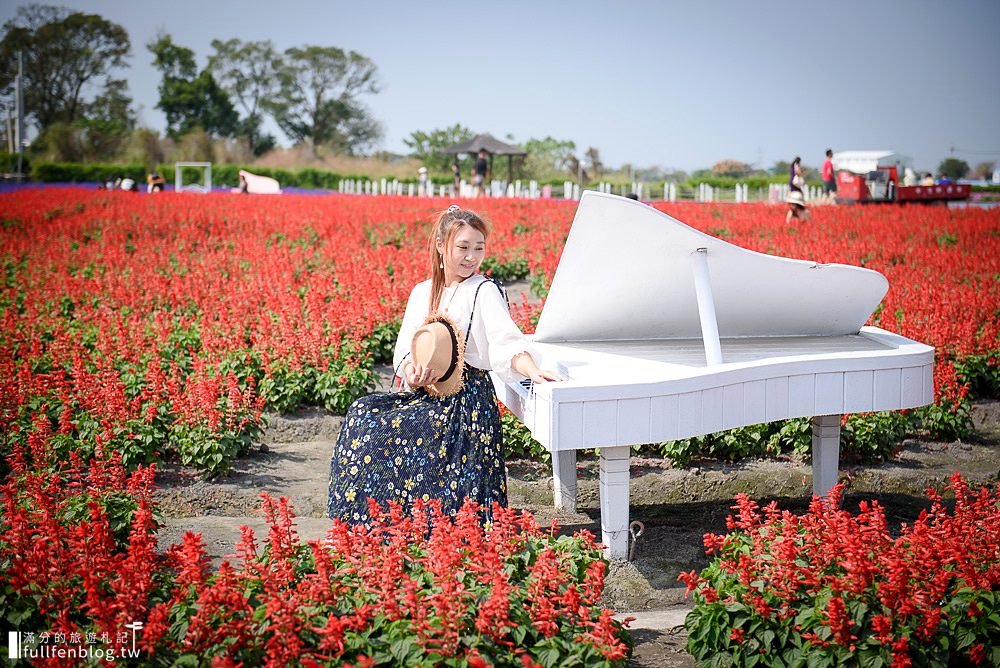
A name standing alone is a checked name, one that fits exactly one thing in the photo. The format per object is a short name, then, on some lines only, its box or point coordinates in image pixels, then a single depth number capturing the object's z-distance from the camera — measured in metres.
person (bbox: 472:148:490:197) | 28.36
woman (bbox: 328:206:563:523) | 3.86
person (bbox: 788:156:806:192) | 17.81
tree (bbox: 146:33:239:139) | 65.69
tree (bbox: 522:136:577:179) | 60.03
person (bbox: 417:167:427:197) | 37.91
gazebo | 39.06
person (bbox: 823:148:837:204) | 22.92
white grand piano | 3.71
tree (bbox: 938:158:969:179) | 80.69
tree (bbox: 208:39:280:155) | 69.06
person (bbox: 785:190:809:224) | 16.58
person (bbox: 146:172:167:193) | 28.94
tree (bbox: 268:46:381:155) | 69.88
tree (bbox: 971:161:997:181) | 86.36
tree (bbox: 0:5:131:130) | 61.62
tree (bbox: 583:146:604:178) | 56.88
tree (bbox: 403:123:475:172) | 65.81
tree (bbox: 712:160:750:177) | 75.26
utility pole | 43.97
